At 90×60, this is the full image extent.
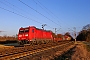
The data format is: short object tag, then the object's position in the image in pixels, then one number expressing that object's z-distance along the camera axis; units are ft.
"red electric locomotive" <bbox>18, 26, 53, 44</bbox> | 107.55
